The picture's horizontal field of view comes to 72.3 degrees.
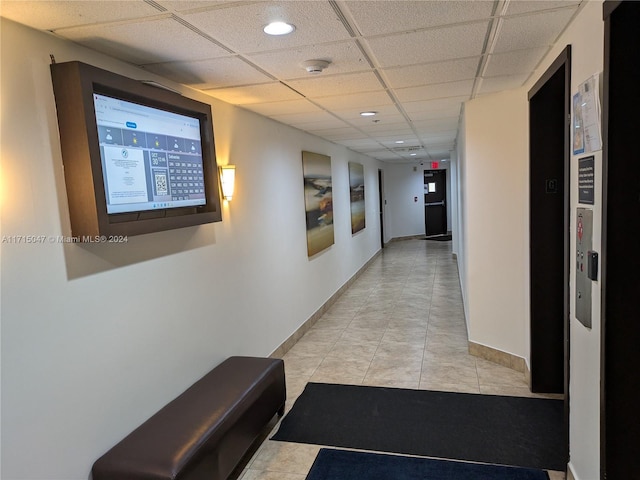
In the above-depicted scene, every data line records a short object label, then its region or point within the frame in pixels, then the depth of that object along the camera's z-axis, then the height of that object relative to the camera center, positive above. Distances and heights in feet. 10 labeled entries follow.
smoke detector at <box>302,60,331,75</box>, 7.98 +2.39
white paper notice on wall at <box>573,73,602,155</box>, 5.74 +0.85
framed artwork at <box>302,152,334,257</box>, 17.21 -0.26
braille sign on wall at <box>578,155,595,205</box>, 6.14 -0.01
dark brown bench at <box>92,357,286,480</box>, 6.61 -3.84
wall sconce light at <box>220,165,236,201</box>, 10.62 +0.49
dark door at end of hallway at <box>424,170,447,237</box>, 43.29 -1.36
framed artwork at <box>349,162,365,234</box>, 25.27 -0.17
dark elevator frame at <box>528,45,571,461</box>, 10.21 -1.31
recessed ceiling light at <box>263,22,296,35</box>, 6.20 +2.43
